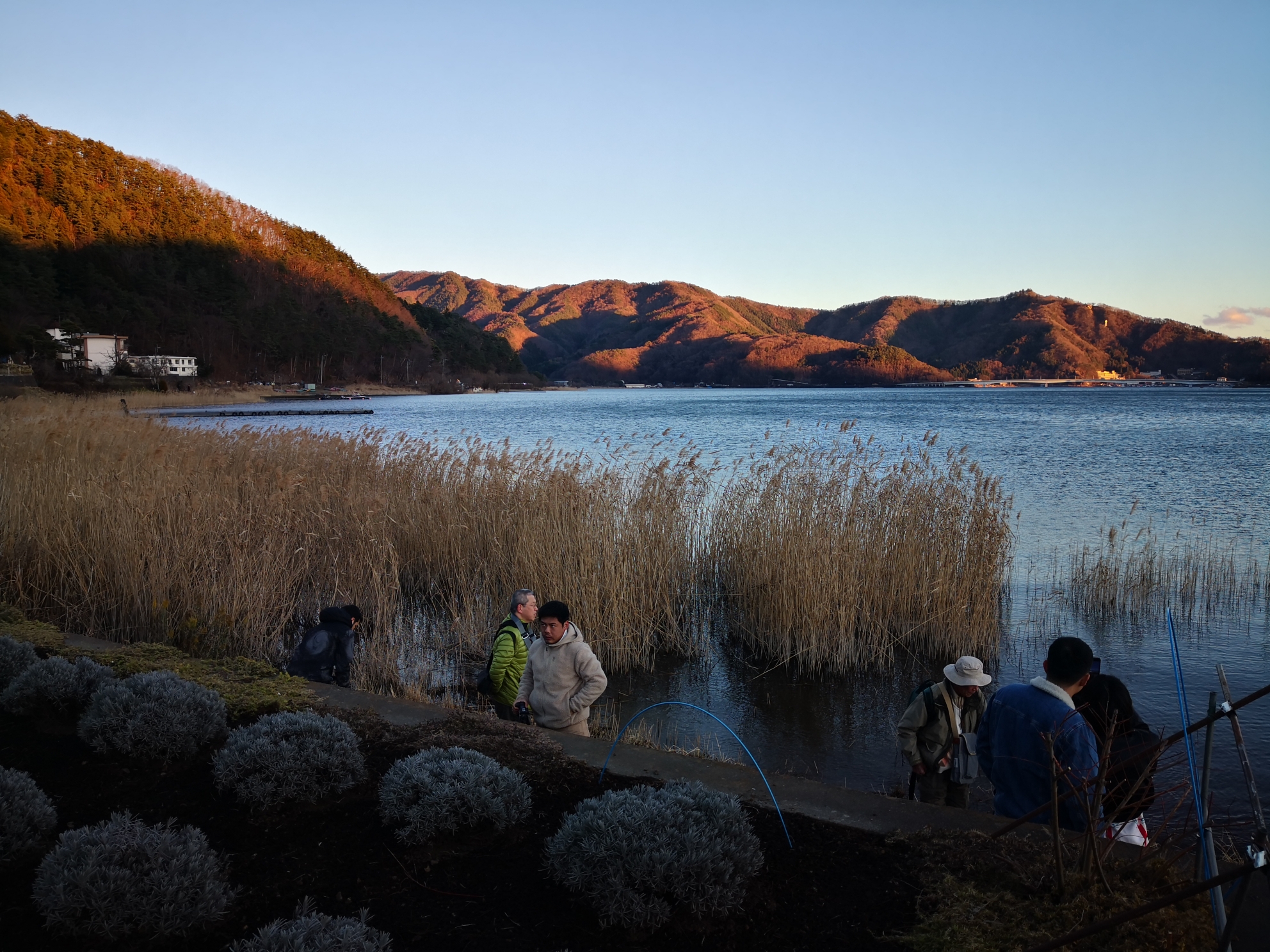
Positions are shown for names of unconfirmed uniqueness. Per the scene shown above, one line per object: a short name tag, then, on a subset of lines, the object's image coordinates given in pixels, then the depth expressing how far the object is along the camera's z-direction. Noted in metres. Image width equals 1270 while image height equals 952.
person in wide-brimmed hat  5.12
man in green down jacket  6.34
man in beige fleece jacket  5.58
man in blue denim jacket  3.79
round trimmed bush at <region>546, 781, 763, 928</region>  2.70
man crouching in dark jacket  6.44
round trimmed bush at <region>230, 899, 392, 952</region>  2.33
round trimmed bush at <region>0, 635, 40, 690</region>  4.96
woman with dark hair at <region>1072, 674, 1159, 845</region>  4.07
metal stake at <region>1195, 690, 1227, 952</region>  1.95
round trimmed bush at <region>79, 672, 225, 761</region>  3.96
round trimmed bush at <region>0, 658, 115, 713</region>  4.48
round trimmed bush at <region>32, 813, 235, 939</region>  2.57
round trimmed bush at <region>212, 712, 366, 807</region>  3.52
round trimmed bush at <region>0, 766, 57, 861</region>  3.08
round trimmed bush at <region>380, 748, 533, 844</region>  3.25
